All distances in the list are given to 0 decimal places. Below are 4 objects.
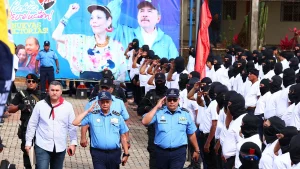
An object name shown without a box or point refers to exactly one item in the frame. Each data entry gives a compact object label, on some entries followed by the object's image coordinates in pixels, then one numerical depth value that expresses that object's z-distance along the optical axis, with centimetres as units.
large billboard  2558
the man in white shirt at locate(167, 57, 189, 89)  1880
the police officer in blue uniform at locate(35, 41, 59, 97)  2562
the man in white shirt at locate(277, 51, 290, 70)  2192
